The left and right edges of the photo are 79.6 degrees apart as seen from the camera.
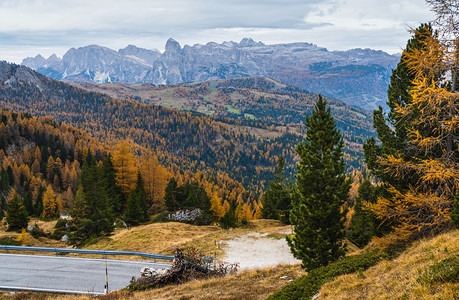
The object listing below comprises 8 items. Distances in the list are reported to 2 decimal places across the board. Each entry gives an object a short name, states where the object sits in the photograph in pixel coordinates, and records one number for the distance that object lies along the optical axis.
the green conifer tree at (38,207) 78.38
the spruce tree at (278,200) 53.72
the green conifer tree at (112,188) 66.50
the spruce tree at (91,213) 43.66
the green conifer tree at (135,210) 58.72
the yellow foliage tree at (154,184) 77.94
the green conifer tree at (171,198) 67.19
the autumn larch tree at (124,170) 71.62
